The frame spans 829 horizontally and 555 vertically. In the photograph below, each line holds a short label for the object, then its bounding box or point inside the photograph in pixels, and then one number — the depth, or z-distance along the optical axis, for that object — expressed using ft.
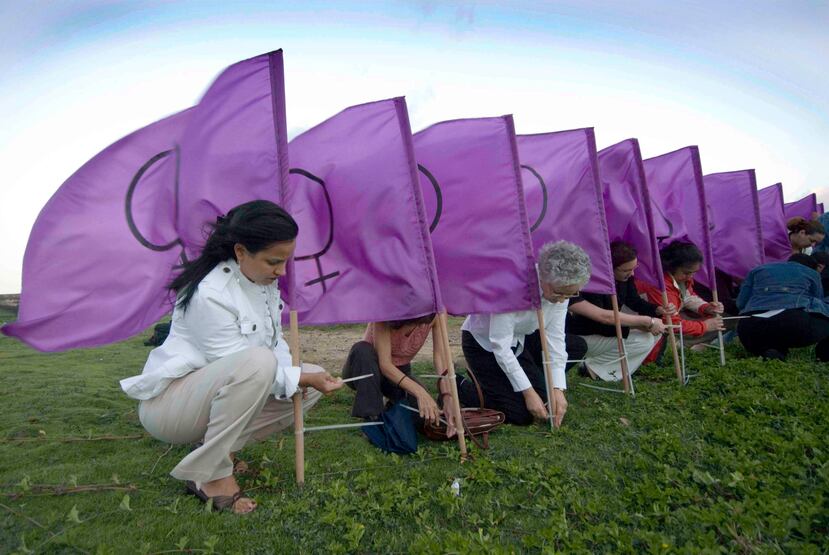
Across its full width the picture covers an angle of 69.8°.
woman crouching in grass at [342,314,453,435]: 13.07
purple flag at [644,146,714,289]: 21.18
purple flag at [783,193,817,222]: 32.48
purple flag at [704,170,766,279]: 24.08
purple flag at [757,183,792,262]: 27.14
